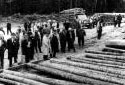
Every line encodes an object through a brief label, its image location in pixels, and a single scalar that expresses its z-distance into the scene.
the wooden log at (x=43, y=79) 8.45
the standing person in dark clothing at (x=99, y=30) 21.68
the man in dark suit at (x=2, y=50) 12.49
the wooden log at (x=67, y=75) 8.40
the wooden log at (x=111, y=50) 12.62
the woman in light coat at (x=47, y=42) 14.17
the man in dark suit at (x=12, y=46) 12.98
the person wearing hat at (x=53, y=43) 14.13
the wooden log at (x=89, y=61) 10.06
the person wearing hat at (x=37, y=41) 15.78
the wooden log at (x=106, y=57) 11.11
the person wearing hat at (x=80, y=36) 18.14
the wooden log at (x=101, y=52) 11.85
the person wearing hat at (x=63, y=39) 16.27
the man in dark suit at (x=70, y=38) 16.78
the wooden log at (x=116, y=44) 13.42
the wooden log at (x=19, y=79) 8.49
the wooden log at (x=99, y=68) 9.01
